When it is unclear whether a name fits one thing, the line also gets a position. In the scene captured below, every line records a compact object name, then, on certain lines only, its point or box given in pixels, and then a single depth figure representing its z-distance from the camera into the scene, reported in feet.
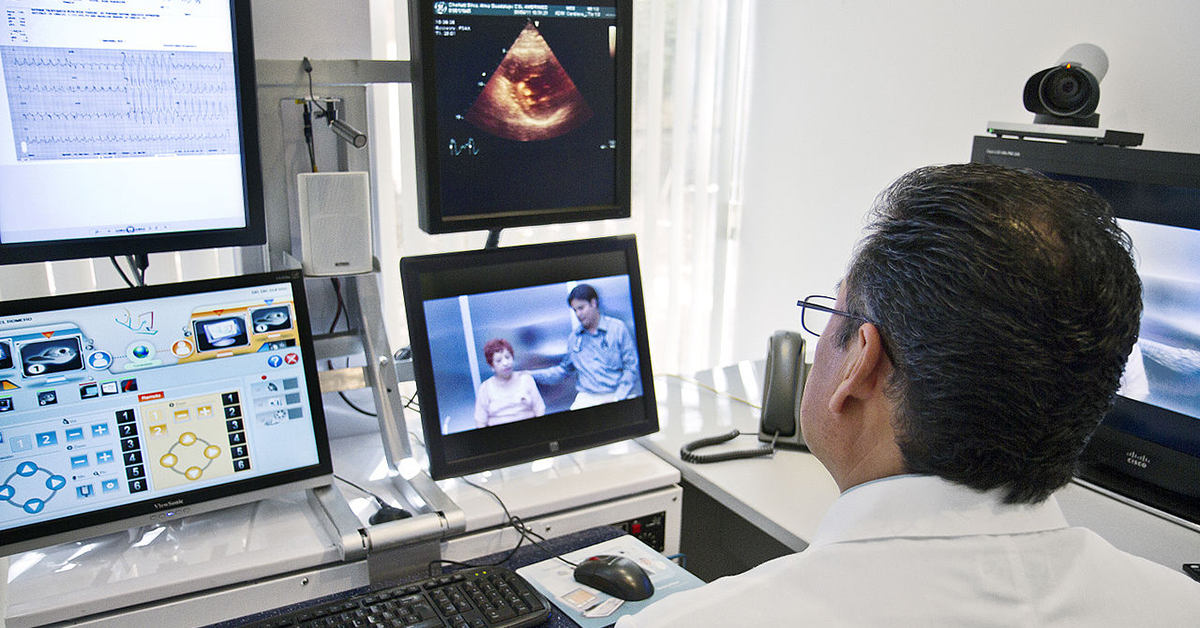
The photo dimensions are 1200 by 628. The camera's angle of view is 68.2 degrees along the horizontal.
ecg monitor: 4.16
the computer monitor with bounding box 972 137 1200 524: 4.78
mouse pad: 4.18
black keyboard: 3.95
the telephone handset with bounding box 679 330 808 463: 5.70
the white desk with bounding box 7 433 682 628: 4.00
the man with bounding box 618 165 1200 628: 2.48
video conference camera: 5.71
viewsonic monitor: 4.13
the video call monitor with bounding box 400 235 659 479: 5.00
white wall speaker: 4.75
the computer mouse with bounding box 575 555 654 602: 4.28
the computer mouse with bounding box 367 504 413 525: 4.51
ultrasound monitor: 4.93
